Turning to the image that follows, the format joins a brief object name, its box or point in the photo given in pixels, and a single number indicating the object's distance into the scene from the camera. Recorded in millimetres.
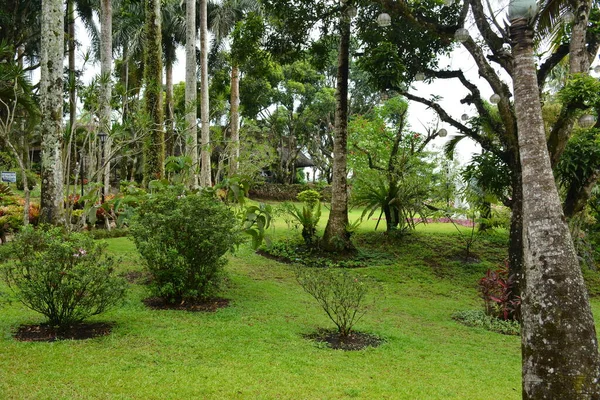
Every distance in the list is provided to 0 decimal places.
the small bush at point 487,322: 7223
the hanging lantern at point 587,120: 7773
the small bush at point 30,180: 21098
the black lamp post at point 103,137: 12836
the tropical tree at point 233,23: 21516
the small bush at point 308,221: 11828
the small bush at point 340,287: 5858
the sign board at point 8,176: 16612
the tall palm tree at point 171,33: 22953
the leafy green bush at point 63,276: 5168
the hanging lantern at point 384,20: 7266
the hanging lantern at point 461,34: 6504
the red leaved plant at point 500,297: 7594
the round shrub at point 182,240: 6605
